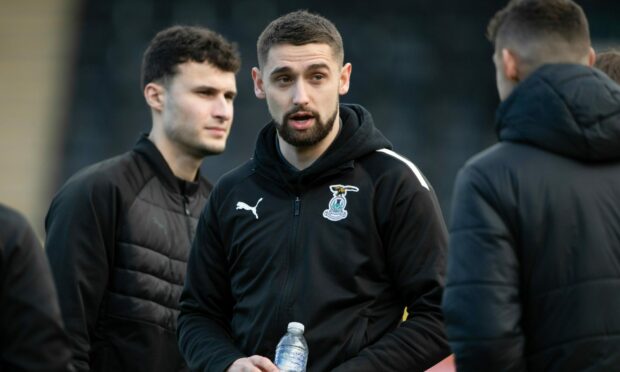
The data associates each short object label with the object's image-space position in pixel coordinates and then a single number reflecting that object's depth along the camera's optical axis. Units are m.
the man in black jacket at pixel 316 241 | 7.56
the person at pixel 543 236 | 6.20
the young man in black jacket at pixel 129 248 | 9.09
